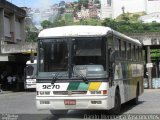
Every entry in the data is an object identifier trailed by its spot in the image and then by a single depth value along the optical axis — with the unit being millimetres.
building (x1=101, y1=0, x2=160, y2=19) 183750
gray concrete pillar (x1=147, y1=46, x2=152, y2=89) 41875
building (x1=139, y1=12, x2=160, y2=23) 155275
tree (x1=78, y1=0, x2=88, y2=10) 190812
